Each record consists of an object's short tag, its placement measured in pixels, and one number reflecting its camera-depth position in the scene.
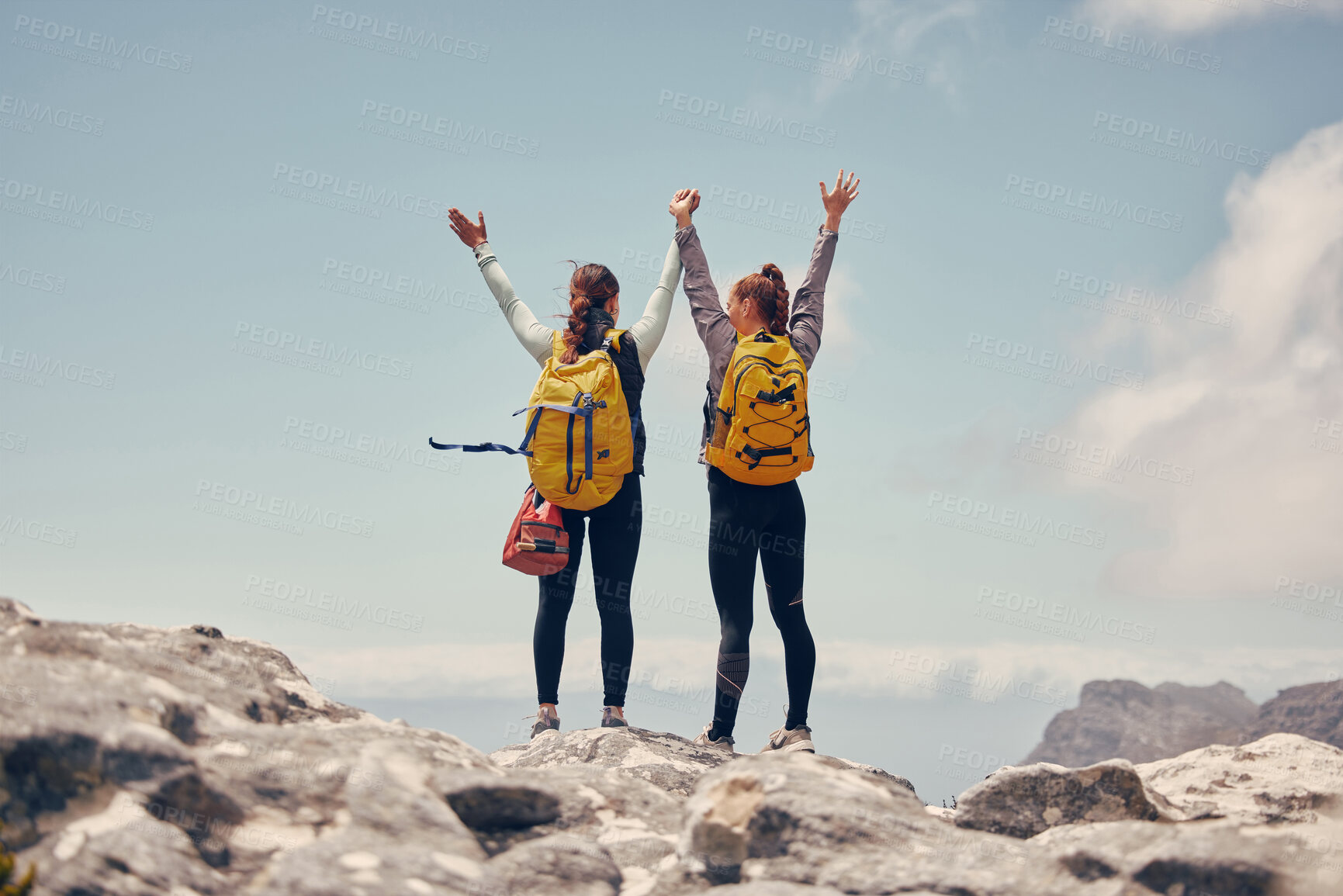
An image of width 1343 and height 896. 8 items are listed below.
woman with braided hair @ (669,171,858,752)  7.58
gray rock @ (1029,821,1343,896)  4.36
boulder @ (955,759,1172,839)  5.77
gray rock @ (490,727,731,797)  6.89
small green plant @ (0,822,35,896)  3.56
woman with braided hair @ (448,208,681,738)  7.93
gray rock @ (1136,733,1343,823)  6.40
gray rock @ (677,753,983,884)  4.71
